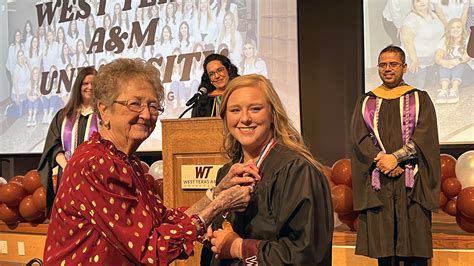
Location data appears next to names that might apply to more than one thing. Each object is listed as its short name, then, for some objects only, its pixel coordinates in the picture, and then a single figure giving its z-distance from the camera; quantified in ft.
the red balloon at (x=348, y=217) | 15.60
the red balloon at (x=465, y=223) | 14.37
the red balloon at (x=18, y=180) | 19.75
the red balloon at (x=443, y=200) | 15.01
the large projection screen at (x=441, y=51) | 17.31
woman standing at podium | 13.32
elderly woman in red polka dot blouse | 5.78
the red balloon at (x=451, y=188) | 14.93
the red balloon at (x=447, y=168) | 15.31
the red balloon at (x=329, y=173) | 16.21
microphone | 13.02
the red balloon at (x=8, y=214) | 19.66
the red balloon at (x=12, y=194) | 19.27
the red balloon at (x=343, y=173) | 15.70
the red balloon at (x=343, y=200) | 15.20
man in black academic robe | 13.17
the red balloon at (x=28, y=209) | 18.88
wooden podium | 11.65
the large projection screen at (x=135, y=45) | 19.97
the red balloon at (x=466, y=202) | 13.94
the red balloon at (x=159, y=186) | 16.61
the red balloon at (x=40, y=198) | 18.40
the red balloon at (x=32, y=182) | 19.08
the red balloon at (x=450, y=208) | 14.85
